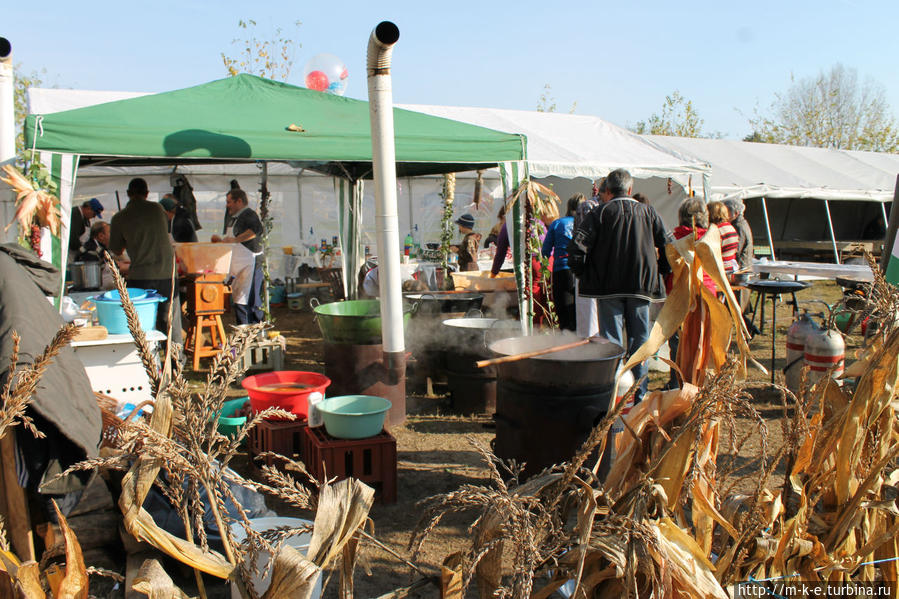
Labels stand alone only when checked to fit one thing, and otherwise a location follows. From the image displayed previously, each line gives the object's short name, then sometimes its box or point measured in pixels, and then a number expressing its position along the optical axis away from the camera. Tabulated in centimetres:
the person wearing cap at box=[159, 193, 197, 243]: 970
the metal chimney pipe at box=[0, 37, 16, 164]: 486
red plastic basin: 417
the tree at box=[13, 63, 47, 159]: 2420
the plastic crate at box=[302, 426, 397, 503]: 387
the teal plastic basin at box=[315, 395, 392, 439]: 395
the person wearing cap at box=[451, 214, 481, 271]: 1048
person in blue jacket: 677
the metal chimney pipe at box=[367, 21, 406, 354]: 493
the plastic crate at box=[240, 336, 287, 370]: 729
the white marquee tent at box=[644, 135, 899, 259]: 1609
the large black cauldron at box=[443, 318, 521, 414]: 567
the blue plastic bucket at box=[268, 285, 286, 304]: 1218
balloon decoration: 800
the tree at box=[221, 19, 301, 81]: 2188
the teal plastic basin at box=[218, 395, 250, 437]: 436
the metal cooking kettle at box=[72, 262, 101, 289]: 744
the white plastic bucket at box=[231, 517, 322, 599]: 248
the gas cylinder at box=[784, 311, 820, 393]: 581
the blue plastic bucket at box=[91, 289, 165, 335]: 531
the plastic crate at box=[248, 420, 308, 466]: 422
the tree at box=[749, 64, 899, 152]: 3628
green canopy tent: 480
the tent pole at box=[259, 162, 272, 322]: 800
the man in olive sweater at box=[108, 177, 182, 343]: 685
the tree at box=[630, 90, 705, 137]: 3725
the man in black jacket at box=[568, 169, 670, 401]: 512
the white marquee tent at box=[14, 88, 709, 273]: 1072
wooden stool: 743
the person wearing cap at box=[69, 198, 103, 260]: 988
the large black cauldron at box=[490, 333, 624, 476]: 357
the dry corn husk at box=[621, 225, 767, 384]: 183
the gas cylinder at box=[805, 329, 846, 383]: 542
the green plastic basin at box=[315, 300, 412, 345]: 526
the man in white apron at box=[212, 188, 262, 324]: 788
